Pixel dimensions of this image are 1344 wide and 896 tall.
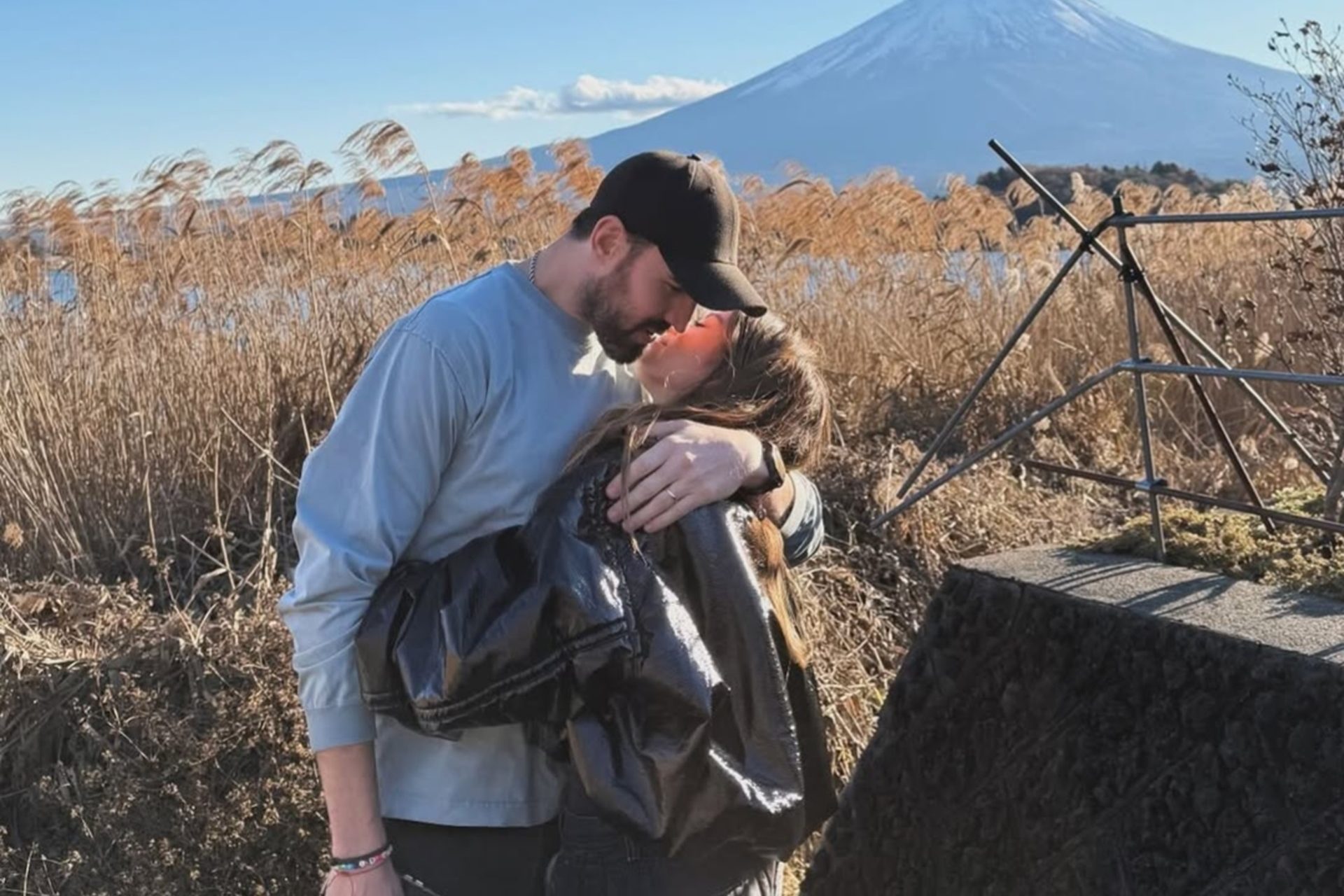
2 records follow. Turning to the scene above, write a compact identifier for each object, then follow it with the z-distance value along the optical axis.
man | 1.68
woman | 1.62
